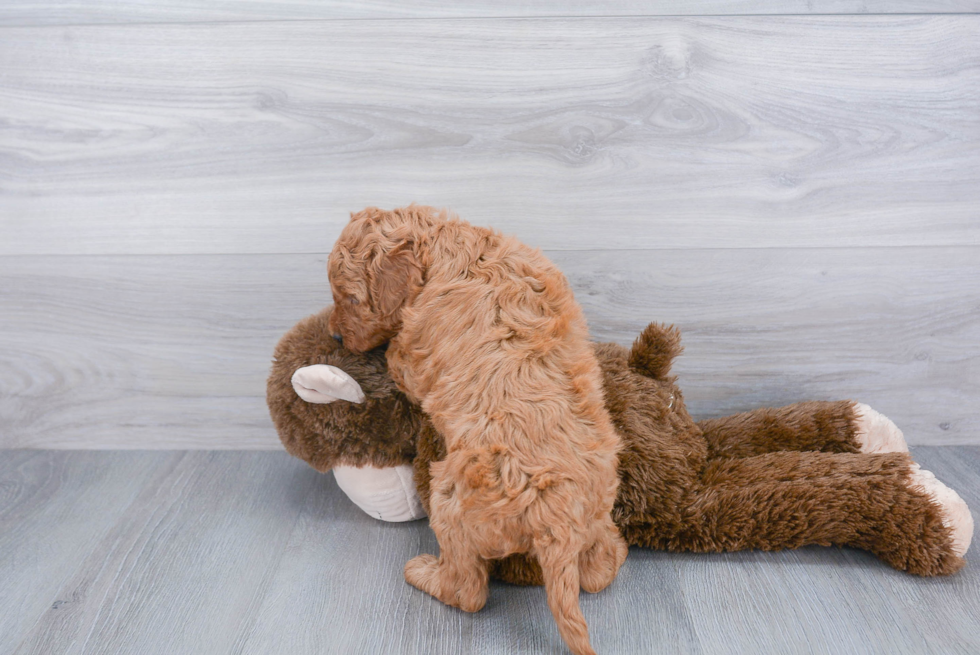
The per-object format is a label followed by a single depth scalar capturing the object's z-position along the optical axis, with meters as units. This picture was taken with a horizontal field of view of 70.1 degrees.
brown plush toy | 1.07
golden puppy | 0.88
